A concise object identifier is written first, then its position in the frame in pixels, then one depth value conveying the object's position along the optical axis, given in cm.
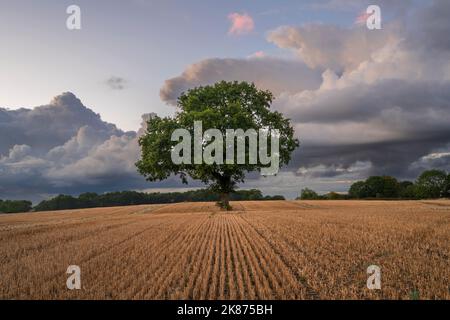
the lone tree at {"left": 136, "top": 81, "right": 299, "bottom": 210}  4000
